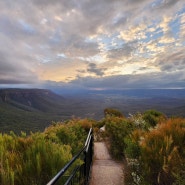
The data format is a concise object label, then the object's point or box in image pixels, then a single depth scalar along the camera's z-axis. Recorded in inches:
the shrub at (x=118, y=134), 263.8
